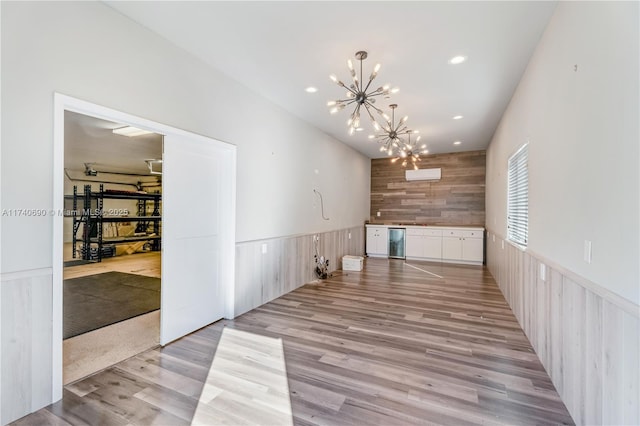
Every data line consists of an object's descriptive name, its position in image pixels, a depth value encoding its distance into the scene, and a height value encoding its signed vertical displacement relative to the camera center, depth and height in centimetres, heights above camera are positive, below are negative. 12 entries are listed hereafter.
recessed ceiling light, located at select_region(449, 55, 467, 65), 316 +162
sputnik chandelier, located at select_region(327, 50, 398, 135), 304 +125
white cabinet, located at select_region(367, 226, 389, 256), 853 -76
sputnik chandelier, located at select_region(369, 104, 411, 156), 470 +163
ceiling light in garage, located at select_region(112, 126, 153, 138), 471 +126
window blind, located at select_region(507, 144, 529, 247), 347 +22
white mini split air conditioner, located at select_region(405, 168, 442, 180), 841 +111
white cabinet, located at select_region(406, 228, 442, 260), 794 -77
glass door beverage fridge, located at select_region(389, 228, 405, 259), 837 -80
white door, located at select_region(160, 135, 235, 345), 303 -23
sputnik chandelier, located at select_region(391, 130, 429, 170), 631 +160
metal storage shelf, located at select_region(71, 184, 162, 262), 804 -23
